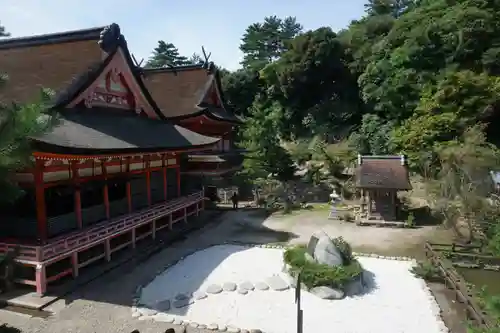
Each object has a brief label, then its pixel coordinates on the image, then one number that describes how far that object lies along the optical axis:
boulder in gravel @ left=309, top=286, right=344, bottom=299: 9.79
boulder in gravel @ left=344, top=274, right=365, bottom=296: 10.05
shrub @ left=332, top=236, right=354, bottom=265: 11.18
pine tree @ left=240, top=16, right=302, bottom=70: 59.28
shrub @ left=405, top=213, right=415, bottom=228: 17.39
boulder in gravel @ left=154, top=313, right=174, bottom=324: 8.57
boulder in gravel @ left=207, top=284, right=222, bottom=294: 10.13
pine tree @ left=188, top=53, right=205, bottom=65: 88.10
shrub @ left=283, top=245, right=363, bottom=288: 10.06
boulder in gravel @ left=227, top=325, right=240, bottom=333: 8.16
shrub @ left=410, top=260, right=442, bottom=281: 11.10
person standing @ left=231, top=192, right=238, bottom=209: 22.25
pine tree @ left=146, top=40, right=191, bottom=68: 78.25
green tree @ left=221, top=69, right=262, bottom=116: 44.53
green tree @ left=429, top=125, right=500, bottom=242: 14.14
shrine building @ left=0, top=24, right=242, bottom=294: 10.26
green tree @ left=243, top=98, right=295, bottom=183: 23.41
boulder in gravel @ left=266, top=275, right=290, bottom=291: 10.38
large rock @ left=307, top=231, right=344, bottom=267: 10.87
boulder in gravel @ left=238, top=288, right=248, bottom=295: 10.09
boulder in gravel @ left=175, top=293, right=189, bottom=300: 9.73
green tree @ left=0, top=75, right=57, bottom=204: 3.06
